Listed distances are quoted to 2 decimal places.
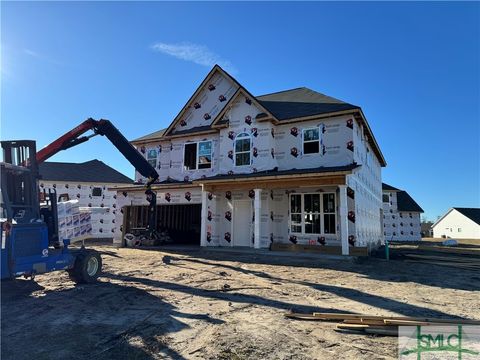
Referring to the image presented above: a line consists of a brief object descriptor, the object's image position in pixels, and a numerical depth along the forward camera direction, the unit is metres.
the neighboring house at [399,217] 44.31
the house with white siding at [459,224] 56.23
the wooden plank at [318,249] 14.59
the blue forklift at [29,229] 7.51
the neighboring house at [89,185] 31.89
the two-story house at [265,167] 15.82
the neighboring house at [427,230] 71.00
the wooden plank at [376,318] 5.77
